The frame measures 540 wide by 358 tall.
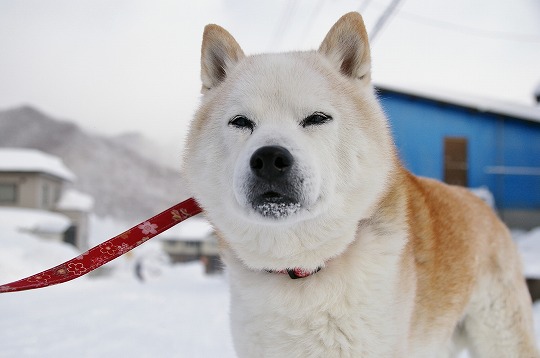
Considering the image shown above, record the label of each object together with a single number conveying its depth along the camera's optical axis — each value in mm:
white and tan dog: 1670
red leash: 1975
